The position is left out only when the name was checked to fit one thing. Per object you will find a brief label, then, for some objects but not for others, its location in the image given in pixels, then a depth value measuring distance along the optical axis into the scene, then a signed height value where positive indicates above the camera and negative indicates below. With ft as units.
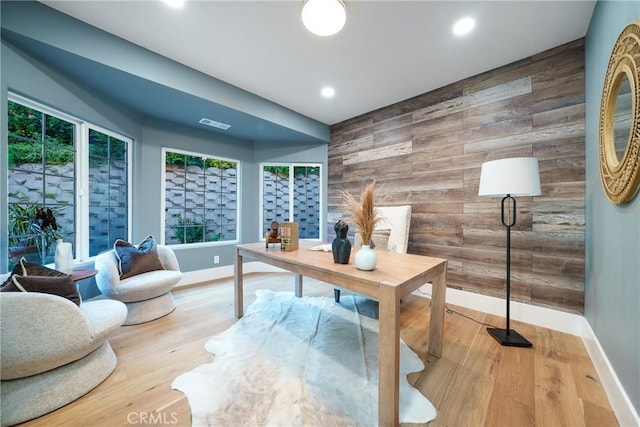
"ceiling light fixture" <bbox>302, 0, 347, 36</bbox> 4.99 +4.38
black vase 5.08 -0.71
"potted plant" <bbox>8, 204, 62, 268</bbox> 6.27 -0.58
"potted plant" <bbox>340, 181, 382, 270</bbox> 4.67 -0.03
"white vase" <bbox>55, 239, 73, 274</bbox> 6.32 -1.28
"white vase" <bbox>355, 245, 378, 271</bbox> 4.48 -0.90
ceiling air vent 10.65 +4.23
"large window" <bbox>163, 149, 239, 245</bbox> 11.47 +0.74
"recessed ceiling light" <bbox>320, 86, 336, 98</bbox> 9.80 +5.24
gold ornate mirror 3.51 +1.68
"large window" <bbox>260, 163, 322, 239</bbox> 14.44 +1.13
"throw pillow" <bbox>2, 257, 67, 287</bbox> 4.91 -1.30
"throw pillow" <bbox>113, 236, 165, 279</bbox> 7.80 -1.62
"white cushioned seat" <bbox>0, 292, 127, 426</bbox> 3.90 -2.55
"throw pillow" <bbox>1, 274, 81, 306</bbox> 4.44 -1.50
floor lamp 5.80 +0.85
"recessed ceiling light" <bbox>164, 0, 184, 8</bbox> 5.63 +5.12
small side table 6.04 -1.71
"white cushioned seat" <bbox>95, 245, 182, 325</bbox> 6.95 -2.40
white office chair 9.27 -0.54
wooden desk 3.61 -1.29
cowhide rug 4.01 -3.47
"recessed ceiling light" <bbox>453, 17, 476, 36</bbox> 6.16 +5.15
